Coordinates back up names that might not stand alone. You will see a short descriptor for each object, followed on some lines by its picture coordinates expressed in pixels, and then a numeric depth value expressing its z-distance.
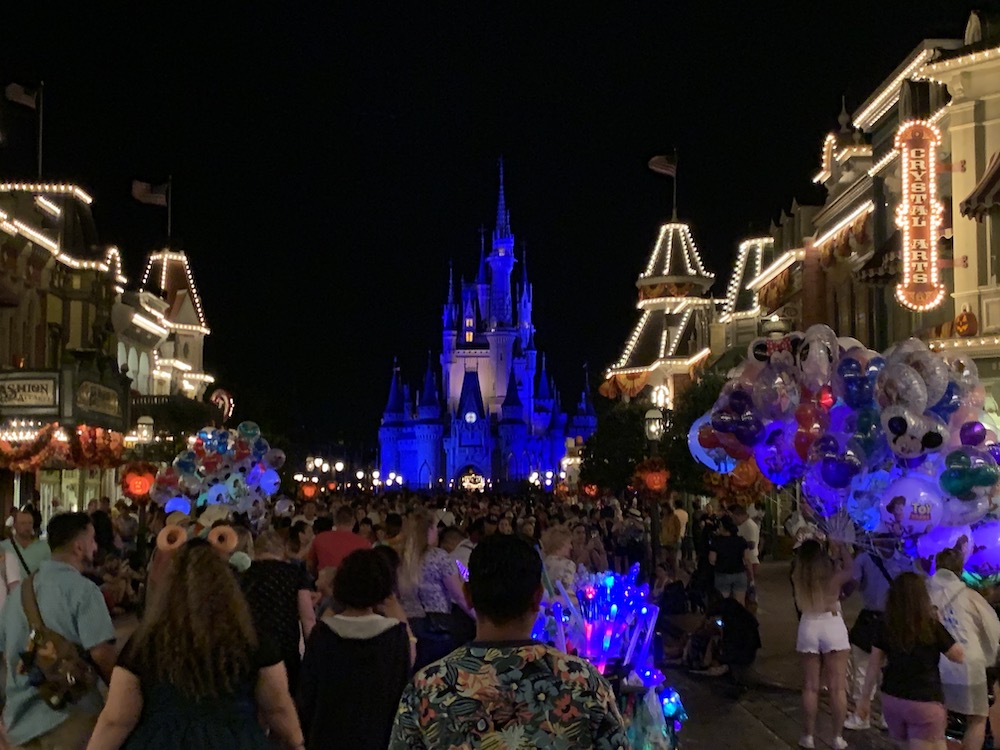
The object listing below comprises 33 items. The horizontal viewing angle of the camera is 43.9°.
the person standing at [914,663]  6.88
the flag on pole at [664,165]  52.67
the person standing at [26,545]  7.72
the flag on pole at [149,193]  48.62
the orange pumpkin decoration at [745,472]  17.55
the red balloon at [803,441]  12.27
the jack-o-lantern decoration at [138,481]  20.33
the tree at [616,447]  40.59
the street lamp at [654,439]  23.26
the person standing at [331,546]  10.01
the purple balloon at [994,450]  11.98
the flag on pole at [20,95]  33.59
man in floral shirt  3.25
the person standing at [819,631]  9.46
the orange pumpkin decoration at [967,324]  19.92
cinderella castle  123.19
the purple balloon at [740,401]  12.95
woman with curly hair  4.08
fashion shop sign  25.92
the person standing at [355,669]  5.55
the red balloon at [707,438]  14.02
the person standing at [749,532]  17.33
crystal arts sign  20.16
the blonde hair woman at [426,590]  8.54
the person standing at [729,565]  13.92
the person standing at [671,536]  20.64
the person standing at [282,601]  6.80
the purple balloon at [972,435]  11.81
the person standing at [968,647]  7.45
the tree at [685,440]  31.61
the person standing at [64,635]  5.30
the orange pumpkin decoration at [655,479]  24.84
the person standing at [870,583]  10.39
